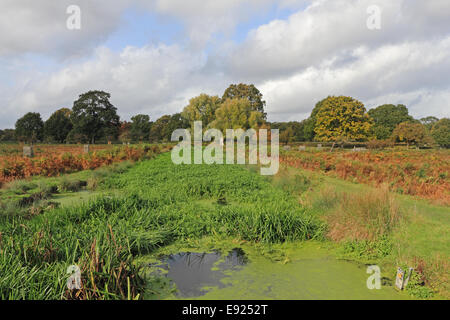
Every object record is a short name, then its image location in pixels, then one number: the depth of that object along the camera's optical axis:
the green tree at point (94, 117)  53.25
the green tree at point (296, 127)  71.19
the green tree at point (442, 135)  57.36
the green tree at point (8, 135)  54.56
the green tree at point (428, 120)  78.81
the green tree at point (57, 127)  60.75
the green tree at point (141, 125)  75.00
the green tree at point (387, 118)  58.41
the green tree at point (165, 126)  71.94
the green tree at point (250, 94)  55.72
